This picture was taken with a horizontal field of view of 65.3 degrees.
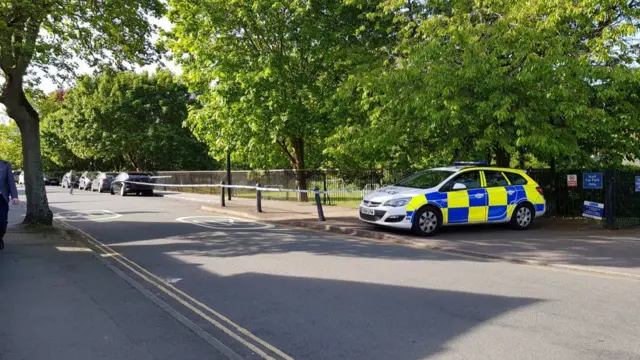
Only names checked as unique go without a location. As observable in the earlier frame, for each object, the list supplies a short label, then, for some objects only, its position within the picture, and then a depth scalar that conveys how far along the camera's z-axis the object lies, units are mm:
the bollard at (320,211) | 13836
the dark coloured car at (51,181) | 55028
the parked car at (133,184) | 27312
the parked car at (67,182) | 40634
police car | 10828
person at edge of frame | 8344
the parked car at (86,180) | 36406
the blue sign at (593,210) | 11820
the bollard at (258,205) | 16625
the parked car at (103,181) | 32125
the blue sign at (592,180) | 12289
